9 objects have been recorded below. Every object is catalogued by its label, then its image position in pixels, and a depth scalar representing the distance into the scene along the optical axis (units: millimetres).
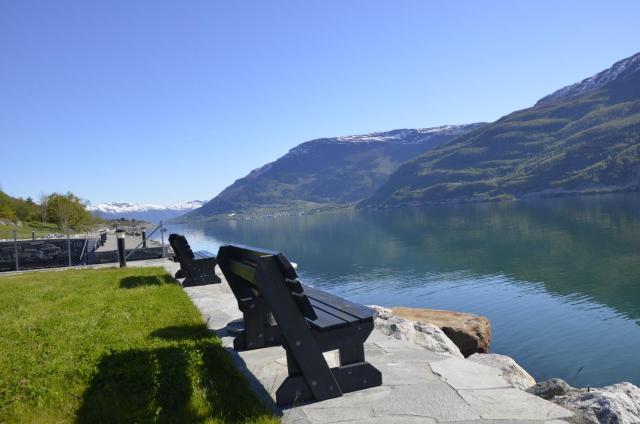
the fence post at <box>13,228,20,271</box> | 20362
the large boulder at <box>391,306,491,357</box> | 11625
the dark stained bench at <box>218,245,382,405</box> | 4516
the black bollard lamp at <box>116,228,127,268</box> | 19156
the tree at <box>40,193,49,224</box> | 80181
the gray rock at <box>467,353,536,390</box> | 6591
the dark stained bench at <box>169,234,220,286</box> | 12758
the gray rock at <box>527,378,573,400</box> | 5281
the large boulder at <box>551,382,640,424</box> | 4629
